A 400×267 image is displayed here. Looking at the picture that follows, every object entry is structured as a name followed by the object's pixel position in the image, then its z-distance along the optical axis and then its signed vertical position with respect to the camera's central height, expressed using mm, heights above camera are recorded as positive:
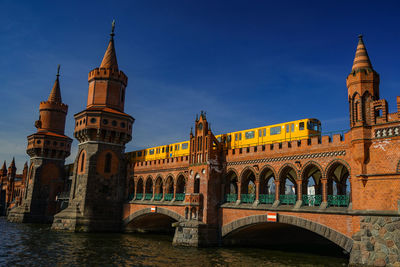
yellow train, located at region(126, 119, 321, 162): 28212 +6087
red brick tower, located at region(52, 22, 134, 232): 41719 +4848
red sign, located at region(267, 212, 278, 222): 26266 -983
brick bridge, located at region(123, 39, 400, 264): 20781 +1518
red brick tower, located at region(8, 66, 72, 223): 54281 +4593
